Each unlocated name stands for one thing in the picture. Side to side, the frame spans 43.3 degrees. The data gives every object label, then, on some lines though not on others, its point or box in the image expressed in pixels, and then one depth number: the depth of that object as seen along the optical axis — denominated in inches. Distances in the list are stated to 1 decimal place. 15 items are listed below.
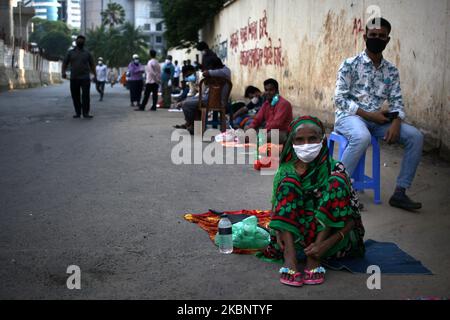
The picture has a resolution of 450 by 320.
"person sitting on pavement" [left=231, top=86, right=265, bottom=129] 403.9
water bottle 157.6
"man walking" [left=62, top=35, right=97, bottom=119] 506.3
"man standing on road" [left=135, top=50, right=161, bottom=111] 633.6
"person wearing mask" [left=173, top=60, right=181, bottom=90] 960.9
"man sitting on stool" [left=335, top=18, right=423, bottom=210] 202.8
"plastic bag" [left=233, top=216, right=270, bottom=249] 161.6
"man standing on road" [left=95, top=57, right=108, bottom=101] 896.9
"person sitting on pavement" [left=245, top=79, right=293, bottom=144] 301.0
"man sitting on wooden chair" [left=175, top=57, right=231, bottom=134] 409.7
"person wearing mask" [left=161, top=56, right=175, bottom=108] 714.2
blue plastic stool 213.9
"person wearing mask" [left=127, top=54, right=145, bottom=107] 692.1
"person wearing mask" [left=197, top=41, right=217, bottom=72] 422.2
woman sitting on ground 137.4
